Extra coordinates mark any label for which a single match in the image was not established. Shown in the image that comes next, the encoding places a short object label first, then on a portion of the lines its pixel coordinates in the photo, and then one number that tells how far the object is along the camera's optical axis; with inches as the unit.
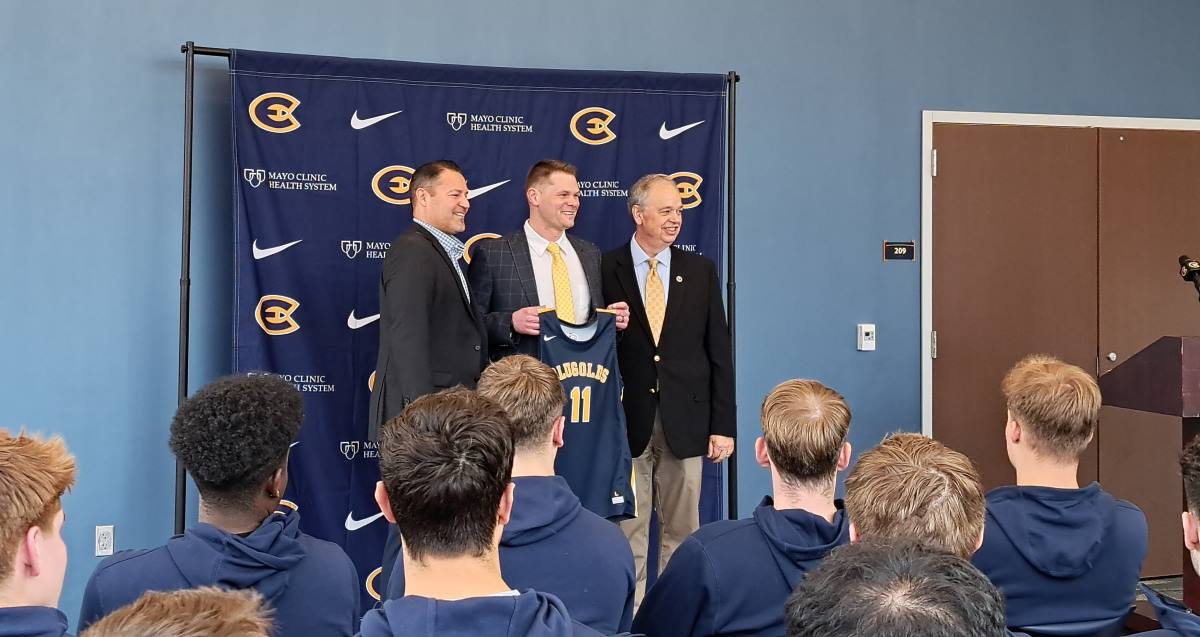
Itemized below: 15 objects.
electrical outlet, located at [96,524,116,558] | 157.8
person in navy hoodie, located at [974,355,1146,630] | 85.3
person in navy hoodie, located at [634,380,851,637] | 76.2
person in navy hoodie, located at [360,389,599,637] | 51.0
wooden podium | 116.7
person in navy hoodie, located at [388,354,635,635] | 79.1
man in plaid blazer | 155.9
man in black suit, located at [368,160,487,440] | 140.5
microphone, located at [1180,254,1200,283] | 145.4
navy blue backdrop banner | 159.8
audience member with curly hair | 70.4
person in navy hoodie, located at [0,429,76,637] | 54.5
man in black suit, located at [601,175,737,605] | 160.4
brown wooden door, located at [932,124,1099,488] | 196.5
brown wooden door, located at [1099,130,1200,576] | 201.6
